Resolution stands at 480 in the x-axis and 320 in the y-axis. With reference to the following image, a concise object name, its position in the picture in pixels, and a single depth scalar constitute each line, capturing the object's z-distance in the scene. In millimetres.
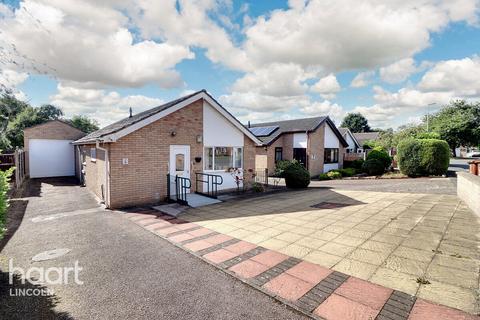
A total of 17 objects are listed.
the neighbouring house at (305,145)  22719
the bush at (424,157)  17078
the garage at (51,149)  19406
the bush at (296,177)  14547
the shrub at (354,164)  26375
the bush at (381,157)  22469
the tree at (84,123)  46400
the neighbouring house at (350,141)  35375
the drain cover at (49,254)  5125
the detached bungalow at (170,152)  9266
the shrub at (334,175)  21938
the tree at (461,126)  38906
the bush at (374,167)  22234
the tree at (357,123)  73625
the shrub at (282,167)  15345
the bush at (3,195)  4258
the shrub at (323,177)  21906
